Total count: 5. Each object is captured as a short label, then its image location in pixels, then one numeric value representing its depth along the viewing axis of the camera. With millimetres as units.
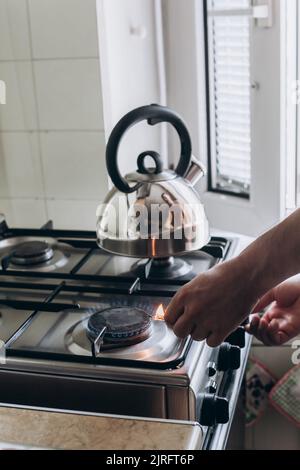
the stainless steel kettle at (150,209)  1267
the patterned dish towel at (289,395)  1565
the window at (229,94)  1691
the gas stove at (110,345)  1003
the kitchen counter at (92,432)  832
